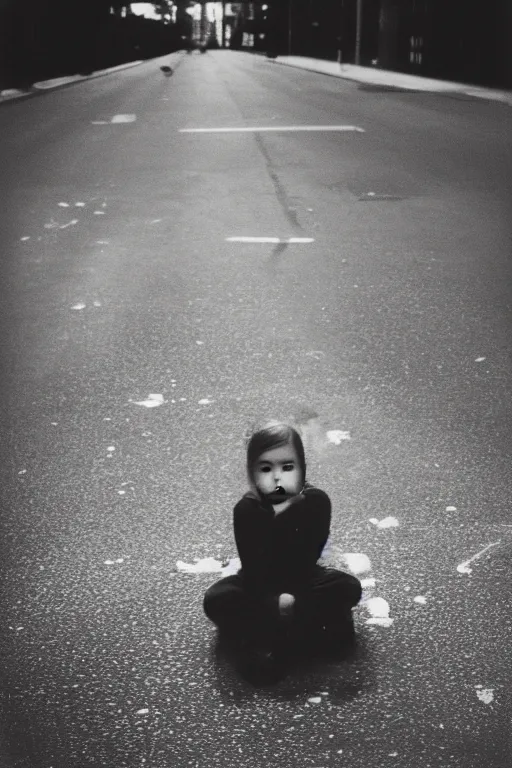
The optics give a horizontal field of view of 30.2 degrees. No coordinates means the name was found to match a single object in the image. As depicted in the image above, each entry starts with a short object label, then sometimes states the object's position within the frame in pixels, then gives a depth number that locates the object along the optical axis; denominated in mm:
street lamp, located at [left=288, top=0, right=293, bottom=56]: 93500
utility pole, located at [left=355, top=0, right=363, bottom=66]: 47094
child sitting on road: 2648
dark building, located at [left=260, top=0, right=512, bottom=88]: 31984
